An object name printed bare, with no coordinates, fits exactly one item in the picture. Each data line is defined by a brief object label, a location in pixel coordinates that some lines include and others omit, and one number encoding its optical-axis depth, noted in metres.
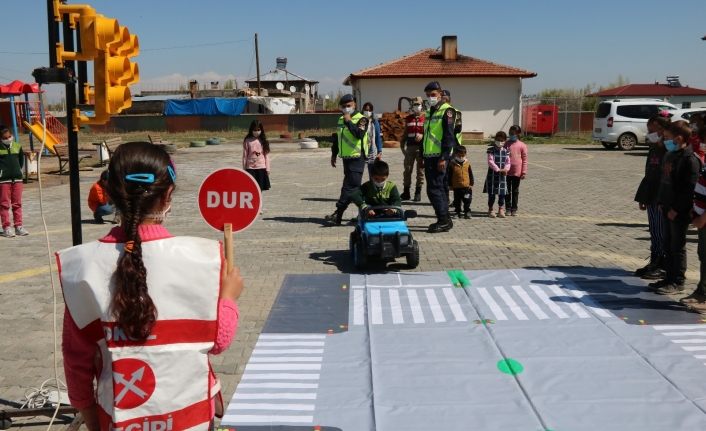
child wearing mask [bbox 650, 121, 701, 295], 6.62
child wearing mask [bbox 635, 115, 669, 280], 7.45
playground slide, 21.48
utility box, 37.94
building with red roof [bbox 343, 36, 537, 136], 38.25
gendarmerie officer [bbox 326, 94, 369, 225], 10.74
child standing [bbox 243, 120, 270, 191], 12.25
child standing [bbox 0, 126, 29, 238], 10.46
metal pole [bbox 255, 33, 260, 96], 60.89
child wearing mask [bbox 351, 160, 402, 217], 8.34
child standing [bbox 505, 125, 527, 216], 11.62
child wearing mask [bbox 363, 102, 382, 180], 12.34
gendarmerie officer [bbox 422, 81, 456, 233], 9.92
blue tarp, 45.88
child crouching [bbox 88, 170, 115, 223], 11.35
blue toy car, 7.79
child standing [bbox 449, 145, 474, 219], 11.63
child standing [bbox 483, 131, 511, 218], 11.56
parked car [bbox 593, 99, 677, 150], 27.52
